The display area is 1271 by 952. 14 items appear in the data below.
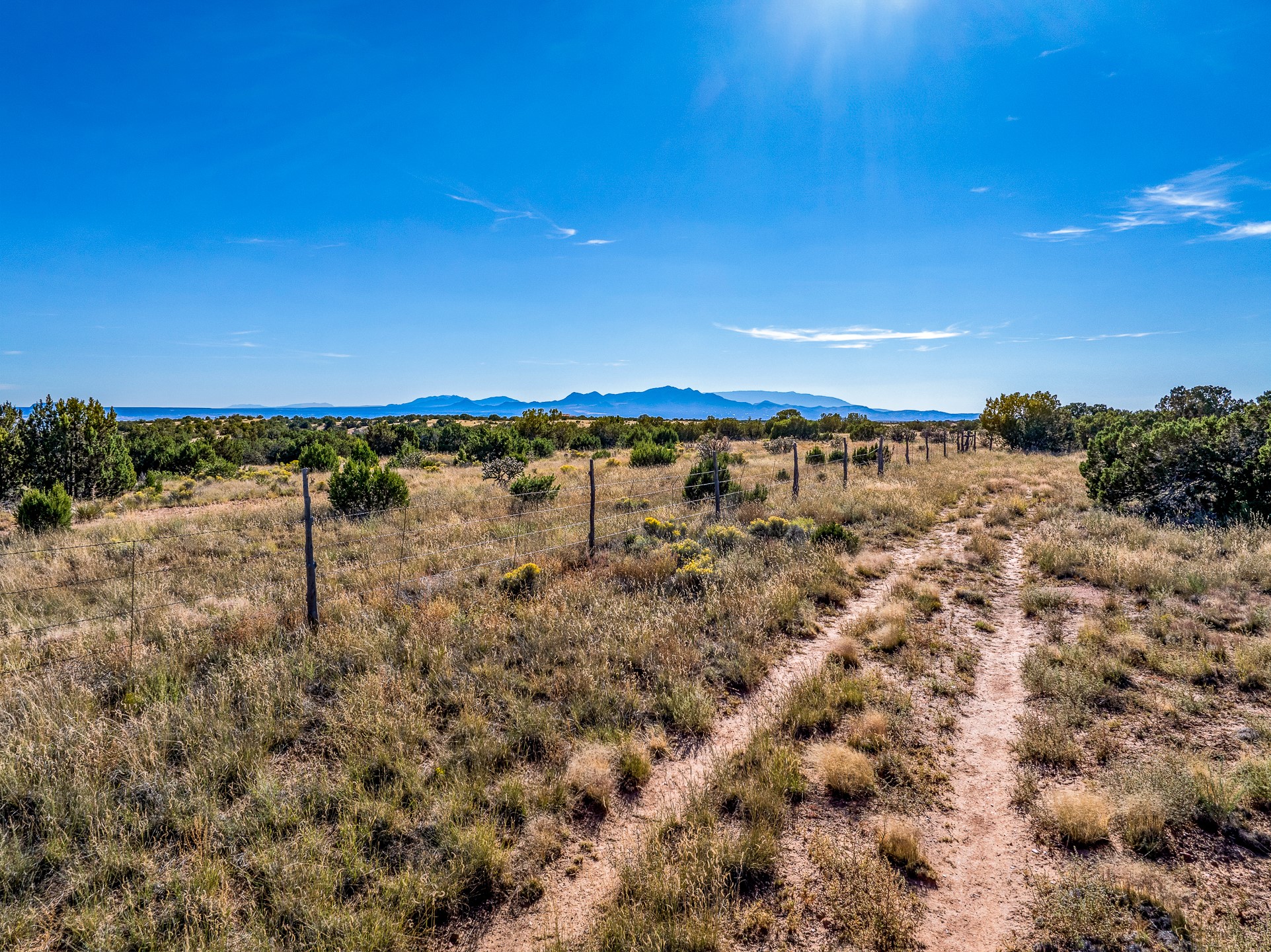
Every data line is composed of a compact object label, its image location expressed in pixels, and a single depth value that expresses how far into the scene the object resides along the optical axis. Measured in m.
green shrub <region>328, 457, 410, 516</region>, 14.38
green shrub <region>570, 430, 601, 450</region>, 37.78
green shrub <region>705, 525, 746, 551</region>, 10.77
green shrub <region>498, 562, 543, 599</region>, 8.41
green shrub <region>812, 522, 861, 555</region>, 11.14
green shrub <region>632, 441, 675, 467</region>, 25.45
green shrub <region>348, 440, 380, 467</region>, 17.12
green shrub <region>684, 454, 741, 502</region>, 15.45
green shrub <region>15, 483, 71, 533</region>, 12.45
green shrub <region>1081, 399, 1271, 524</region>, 10.90
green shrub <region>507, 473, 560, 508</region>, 14.96
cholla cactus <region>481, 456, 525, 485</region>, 19.83
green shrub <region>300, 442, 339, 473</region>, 25.30
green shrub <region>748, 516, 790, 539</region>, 11.40
